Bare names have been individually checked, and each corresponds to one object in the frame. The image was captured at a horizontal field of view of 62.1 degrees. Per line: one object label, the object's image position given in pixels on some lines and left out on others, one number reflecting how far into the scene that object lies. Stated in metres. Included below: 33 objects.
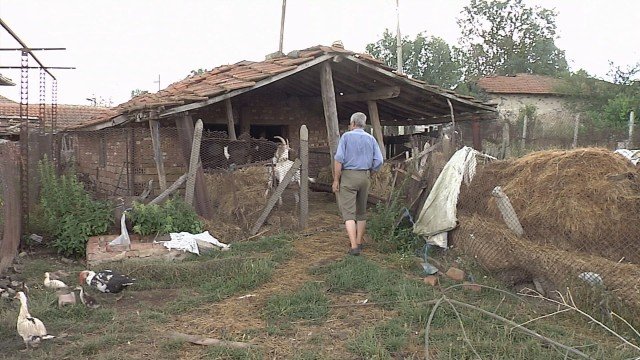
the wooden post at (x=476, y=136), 11.10
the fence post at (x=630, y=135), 14.33
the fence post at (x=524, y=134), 16.08
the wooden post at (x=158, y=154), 8.18
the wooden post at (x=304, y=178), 8.10
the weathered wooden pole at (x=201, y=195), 7.82
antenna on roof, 14.84
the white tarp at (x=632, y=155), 5.73
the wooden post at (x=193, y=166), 7.71
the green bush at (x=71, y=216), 7.08
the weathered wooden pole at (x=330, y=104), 9.35
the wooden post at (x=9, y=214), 6.17
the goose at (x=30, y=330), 3.93
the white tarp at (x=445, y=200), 6.34
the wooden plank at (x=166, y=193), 7.55
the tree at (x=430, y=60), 33.91
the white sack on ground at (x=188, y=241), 6.73
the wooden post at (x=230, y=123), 10.33
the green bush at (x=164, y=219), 7.11
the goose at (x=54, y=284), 5.36
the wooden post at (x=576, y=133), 14.33
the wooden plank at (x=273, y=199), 7.98
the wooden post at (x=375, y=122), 11.14
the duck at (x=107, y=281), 5.27
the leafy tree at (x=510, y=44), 38.66
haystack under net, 4.80
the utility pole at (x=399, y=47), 21.55
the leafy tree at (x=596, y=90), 25.92
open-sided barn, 8.45
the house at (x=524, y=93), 32.09
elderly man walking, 6.74
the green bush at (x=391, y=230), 6.88
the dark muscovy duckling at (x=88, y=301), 4.82
